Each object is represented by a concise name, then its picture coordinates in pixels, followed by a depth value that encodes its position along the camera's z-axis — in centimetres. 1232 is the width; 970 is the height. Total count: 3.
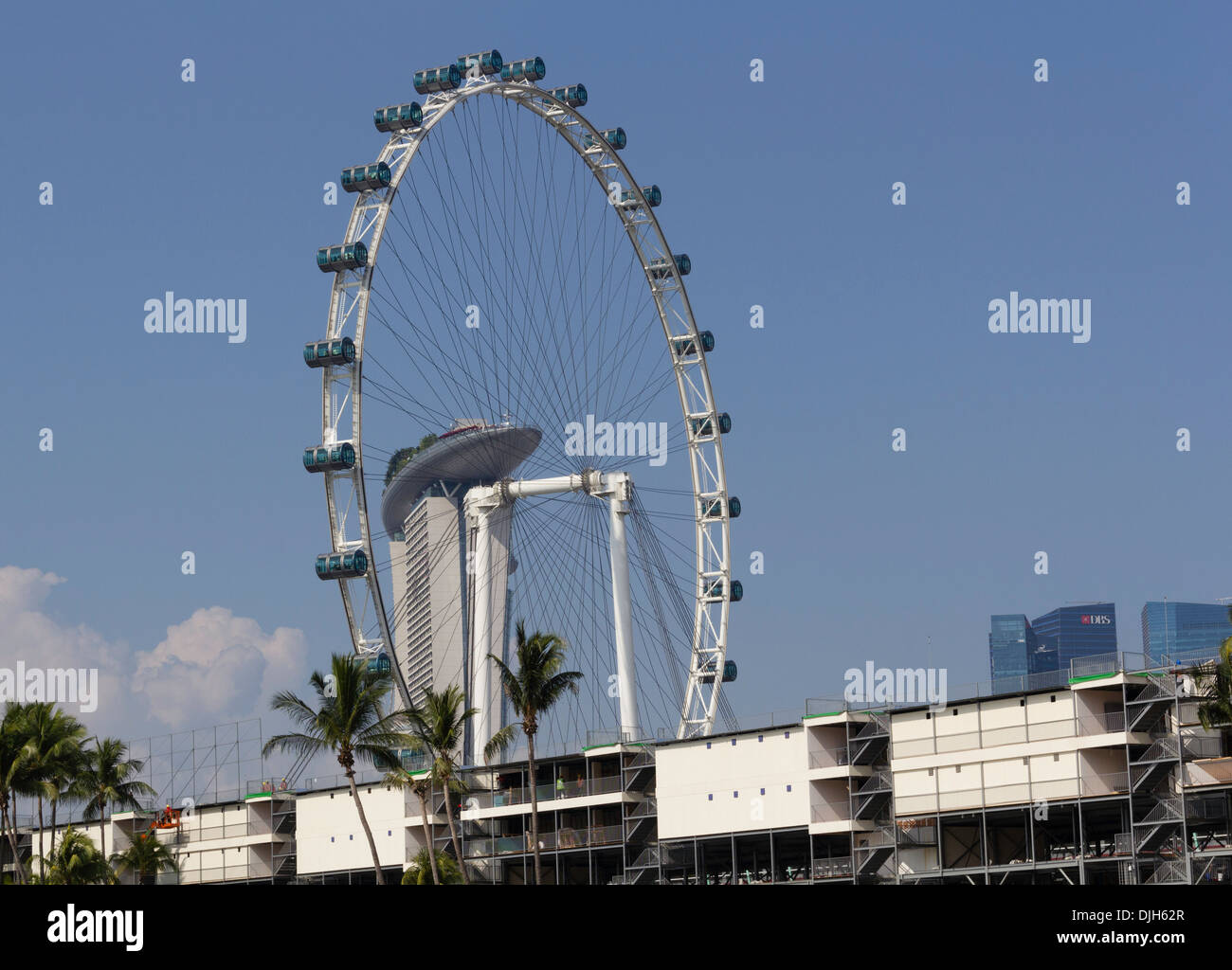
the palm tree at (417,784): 9719
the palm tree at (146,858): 11356
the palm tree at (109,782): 12119
